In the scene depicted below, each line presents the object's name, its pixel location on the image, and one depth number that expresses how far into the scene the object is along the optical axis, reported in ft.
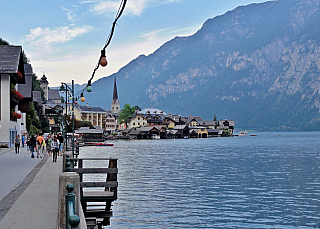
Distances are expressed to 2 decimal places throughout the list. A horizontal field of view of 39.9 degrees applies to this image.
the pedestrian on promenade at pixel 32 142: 124.56
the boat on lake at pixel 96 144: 411.54
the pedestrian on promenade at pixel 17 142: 149.38
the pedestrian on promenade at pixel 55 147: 115.55
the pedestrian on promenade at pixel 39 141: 134.51
